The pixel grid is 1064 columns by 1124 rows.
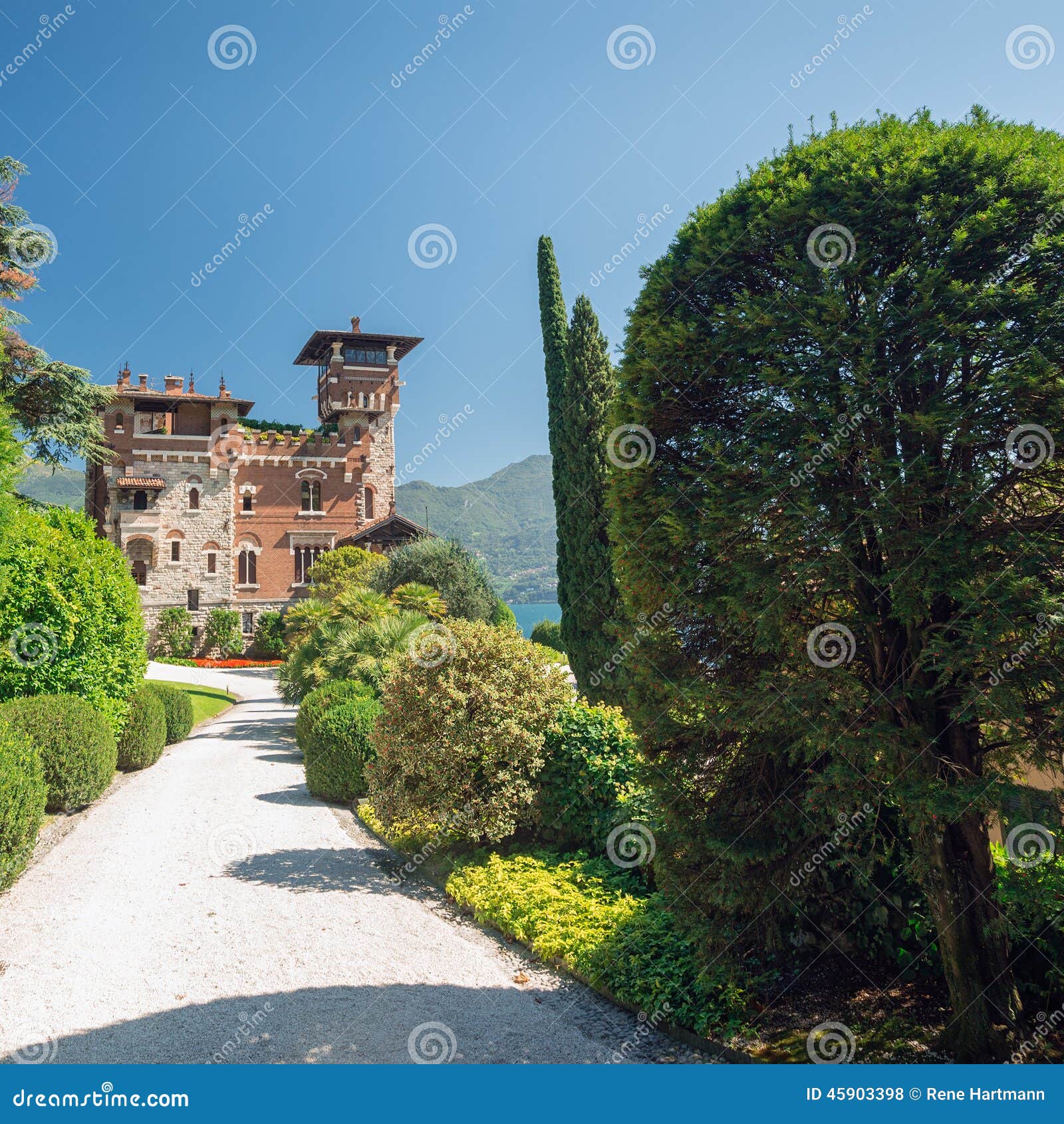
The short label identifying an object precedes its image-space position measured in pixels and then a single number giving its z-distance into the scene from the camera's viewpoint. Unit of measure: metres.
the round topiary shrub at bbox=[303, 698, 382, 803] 13.38
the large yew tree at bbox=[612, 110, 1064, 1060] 4.12
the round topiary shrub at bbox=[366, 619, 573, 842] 9.60
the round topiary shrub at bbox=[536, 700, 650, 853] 9.29
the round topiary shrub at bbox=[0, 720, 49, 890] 8.12
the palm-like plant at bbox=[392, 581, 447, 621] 22.39
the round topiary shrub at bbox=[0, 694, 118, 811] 10.84
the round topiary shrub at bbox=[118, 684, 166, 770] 15.28
